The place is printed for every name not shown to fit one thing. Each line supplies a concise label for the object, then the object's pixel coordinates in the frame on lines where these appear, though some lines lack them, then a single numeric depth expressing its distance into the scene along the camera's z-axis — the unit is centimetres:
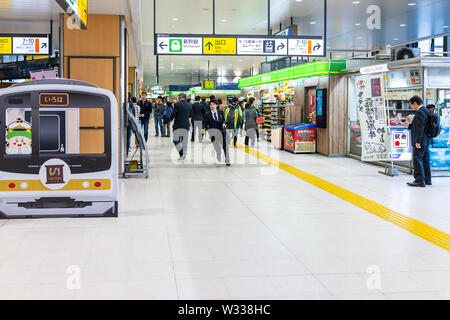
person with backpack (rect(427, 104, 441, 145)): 834
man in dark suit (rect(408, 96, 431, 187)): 830
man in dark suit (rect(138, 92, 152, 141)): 1549
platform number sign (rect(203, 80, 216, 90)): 3744
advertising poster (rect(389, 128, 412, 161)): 960
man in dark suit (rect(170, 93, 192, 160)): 1215
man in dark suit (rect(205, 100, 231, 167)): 1098
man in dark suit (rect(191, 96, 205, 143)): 1767
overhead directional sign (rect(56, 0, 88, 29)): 468
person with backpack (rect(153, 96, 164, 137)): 2059
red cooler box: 1362
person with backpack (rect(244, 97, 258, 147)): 1611
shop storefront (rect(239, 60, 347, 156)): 1265
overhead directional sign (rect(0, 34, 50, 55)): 1166
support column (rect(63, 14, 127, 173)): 897
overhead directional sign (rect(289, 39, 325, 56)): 1095
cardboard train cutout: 570
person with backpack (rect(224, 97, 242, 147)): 1496
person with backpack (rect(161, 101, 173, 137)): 1937
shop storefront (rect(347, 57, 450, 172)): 923
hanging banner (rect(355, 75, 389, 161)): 930
